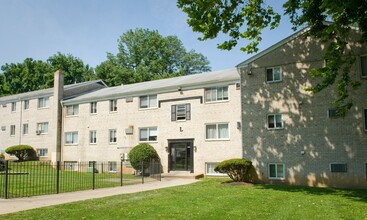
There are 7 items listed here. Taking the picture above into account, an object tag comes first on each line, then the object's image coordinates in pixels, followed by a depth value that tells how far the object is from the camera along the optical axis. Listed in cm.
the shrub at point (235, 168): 2061
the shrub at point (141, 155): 2731
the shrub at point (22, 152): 3778
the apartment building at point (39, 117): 3569
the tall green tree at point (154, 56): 5997
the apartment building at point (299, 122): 1941
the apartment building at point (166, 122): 2536
